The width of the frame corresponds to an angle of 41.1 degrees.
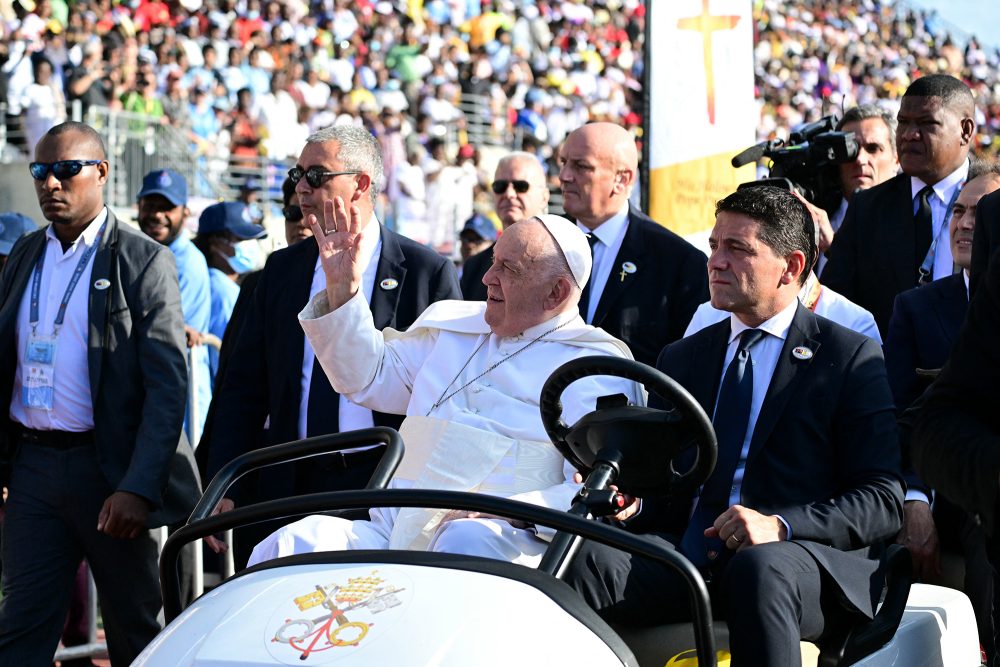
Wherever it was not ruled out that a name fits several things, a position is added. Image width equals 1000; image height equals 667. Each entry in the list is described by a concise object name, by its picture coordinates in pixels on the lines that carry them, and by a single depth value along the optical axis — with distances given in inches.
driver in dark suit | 139.1
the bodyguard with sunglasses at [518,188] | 280.1
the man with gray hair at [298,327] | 198.2
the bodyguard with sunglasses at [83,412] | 208.7
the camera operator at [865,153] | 254.8
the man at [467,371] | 153.6
